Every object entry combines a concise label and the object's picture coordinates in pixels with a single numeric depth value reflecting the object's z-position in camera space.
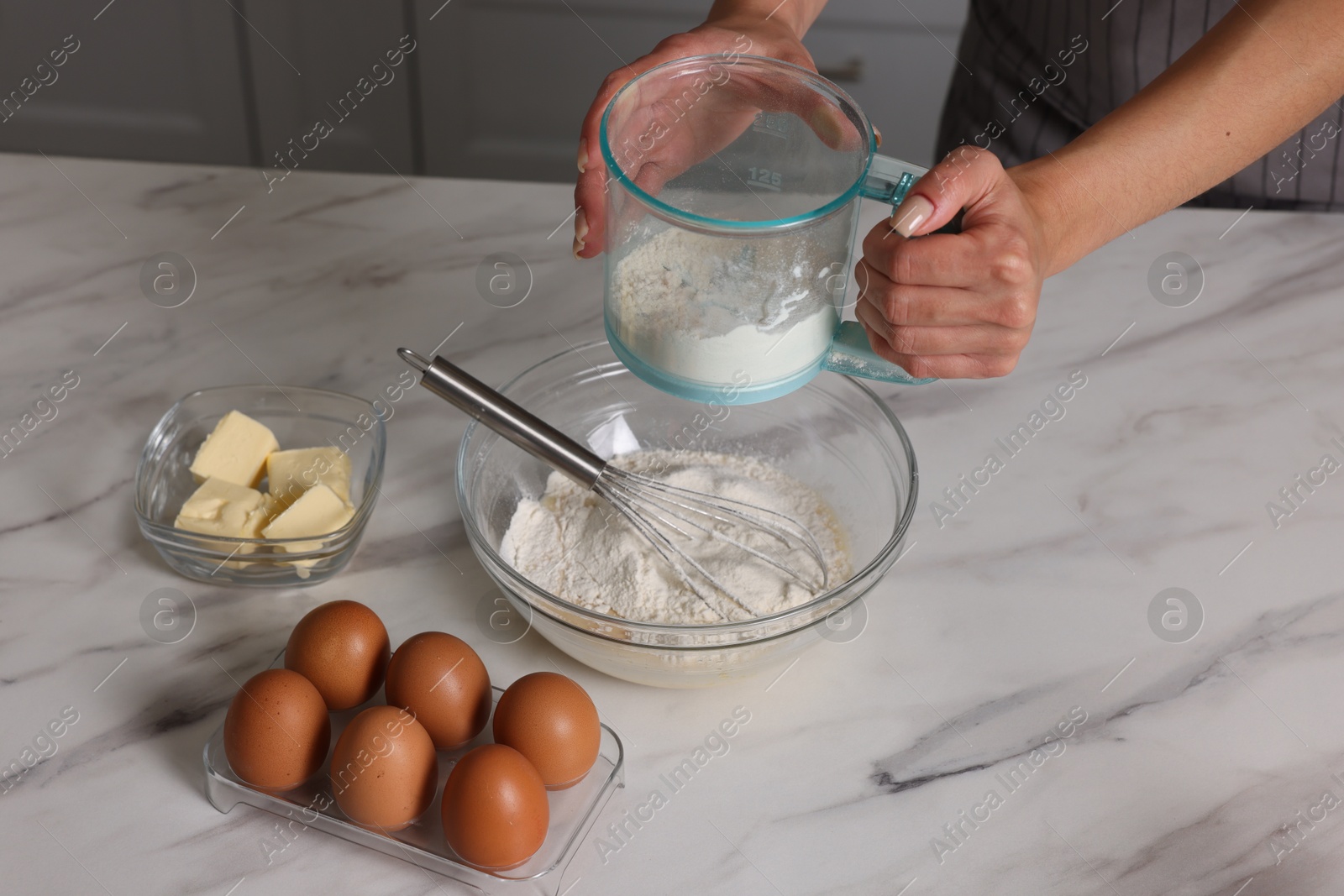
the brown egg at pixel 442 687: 0.76
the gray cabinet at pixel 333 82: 2.17
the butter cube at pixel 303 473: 0.95
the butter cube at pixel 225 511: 0.90
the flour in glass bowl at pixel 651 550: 0.84
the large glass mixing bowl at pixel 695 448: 0.78
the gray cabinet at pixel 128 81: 2.18
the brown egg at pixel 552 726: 0.74
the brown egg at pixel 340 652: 0.78
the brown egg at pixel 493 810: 0.69
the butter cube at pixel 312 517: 0.89
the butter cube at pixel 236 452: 0.95
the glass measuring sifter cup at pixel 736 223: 0.71
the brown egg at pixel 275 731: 0.73
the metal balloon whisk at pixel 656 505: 0.81
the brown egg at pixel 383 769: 0.71
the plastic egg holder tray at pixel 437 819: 0.72
